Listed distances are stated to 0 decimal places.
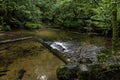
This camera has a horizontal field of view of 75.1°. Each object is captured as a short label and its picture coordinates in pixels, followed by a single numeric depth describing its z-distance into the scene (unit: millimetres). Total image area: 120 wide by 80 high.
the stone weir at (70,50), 4226
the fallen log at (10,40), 5407
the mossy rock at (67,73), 2561
